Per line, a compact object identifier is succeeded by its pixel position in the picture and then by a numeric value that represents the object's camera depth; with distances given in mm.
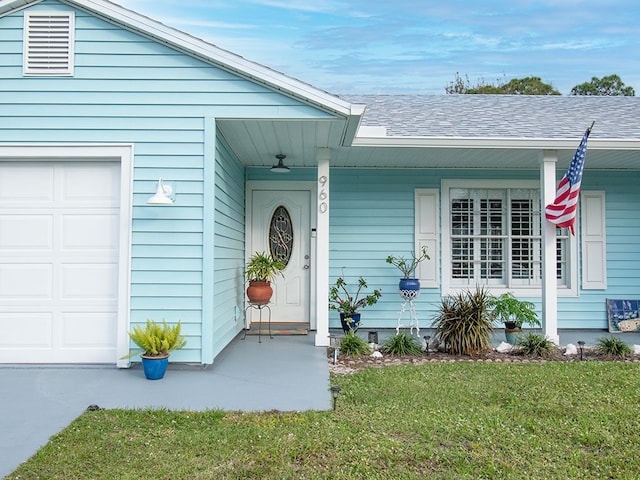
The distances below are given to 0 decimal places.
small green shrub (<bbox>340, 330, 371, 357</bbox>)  6055
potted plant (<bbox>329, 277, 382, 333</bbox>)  7344
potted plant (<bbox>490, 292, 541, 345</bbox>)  6680
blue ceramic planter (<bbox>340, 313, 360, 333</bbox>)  7188
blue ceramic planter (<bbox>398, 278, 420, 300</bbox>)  7262
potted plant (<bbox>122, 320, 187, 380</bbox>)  4812
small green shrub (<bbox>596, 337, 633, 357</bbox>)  5984
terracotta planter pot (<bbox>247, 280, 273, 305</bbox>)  6918
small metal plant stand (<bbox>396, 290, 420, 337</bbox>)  7297
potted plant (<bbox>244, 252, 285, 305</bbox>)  6930
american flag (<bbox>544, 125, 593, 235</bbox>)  5844
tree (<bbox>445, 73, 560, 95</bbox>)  23328
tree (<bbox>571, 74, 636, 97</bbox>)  24312
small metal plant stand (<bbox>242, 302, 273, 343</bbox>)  7041
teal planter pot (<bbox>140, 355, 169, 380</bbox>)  4797
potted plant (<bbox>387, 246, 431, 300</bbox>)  7273
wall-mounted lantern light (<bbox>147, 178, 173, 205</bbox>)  5012
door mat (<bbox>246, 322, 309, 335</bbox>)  7453
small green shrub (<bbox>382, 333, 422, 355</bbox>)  6156
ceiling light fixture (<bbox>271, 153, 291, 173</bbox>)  7043
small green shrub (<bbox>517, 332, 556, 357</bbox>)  6086
